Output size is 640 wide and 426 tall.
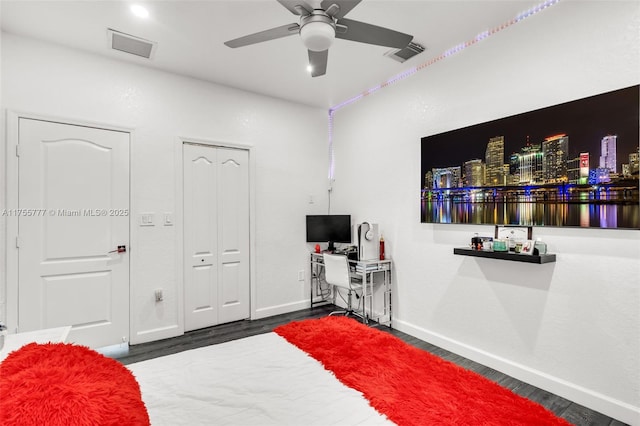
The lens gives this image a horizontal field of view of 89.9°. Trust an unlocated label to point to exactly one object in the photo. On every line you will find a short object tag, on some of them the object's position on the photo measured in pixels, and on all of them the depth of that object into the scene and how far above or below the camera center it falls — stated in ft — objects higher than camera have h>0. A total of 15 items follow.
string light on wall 8.03 +5.01
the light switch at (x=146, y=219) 10.82 -0.24
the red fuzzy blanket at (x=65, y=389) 2.71 -1.72
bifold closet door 11.85 -0.89
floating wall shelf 7.46 -1.10
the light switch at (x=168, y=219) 11.26 -0.25
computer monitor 14.02 -0.77
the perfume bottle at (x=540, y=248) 7.68 -0.88
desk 11.78 -2.96
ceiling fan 6.14 +3.80
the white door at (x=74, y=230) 9.18 -0.56
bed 3.17 -2.69
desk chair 12.00 -2.35
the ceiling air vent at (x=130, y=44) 9.06 +4.99
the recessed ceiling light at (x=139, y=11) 7.84 +5.02
